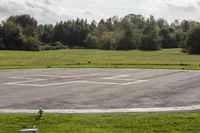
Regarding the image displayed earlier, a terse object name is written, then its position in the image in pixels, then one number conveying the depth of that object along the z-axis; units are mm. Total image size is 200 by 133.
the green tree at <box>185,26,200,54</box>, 86619
